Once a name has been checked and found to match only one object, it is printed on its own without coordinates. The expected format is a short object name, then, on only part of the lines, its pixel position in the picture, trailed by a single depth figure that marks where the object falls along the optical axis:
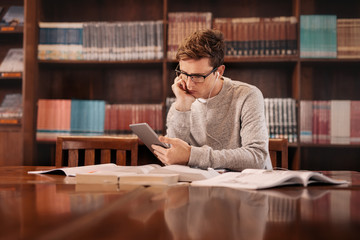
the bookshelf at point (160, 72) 2.67
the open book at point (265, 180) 0.80
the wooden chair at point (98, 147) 1.70
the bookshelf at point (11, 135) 2.69
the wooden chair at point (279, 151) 1.70
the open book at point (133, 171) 0.86
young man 1.60
